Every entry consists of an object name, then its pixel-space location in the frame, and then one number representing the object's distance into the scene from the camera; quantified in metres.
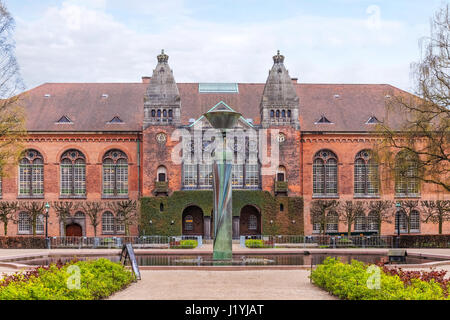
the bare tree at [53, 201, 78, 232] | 43.22
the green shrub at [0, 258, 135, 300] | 11.62
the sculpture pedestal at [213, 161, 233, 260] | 23.11
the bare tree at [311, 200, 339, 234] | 41.79
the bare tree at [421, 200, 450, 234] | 40.38
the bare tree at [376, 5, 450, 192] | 29.81
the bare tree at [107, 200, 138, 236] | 42.06
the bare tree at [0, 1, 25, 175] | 30.11
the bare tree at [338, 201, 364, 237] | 40.38
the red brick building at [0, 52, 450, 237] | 44.97
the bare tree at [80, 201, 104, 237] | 41.95
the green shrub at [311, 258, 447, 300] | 11.80
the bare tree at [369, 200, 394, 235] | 44.38
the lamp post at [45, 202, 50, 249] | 34.03
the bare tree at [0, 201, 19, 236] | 41.22
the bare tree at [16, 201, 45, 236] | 40.47
